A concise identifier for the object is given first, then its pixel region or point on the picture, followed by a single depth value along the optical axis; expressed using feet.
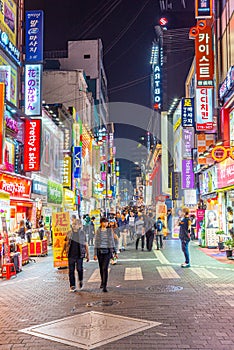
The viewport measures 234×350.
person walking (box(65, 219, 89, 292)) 33.40
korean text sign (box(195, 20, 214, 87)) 77.57
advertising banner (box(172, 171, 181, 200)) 146.88
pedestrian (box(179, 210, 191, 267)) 44.47
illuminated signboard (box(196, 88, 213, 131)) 82.64
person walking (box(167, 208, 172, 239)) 110.38
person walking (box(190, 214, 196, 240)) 91.02
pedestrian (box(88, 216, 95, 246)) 80.94
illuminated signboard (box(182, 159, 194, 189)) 114.83
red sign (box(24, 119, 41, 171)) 76.28
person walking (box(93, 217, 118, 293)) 33.55
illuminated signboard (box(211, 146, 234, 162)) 61.87
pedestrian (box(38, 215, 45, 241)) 66.82
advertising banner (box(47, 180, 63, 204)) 97.08
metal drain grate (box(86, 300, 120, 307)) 27.96
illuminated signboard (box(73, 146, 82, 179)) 126.21
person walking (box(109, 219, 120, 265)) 50.47
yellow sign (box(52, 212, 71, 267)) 46.93
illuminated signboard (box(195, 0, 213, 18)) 75.36
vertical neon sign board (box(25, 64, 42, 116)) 75.77
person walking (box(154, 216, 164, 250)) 68.90
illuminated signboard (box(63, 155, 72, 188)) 114.42
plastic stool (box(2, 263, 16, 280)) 41.86
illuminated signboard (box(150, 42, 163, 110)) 221.05
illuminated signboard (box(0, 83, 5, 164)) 55.17
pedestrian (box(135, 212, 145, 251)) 69.56
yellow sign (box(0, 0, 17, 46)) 72.59
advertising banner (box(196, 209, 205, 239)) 84.17
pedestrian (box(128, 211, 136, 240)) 92.12
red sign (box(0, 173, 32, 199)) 66.08
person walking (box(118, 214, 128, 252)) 68.44
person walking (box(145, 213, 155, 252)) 66.74
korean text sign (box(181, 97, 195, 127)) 97.30
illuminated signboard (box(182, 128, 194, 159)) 118.62
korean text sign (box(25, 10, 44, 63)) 76.28
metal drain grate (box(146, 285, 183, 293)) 32.19
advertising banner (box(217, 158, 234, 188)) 65.13
